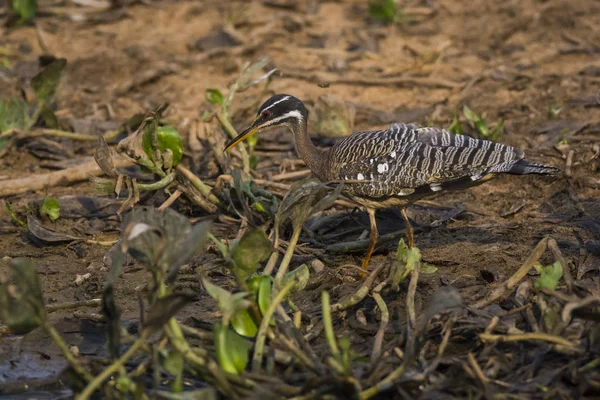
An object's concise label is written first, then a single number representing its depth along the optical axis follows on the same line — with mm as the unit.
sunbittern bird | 13656
